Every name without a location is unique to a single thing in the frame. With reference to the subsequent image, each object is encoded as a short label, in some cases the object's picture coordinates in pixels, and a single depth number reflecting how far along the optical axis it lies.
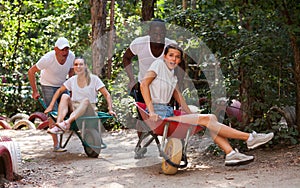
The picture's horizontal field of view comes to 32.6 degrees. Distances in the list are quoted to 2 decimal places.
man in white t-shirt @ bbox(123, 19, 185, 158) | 5.29
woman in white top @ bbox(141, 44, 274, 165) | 4.44
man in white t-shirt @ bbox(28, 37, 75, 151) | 6.01
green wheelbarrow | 5.56
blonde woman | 5.61
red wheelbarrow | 4.40
